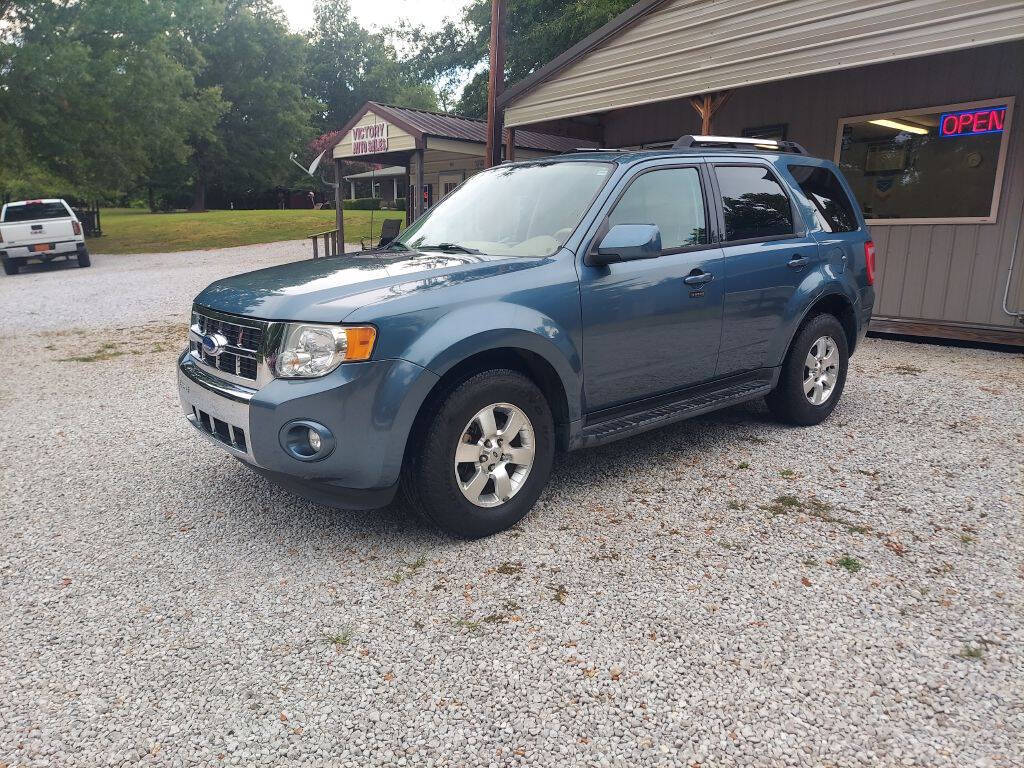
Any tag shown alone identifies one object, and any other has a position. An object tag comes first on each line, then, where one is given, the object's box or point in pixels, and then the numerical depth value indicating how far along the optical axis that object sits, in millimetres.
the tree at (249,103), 45531
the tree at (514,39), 19844
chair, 16419
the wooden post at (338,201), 18083
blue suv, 3100
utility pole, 10633
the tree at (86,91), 22281
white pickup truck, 17812
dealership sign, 16438
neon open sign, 8281
